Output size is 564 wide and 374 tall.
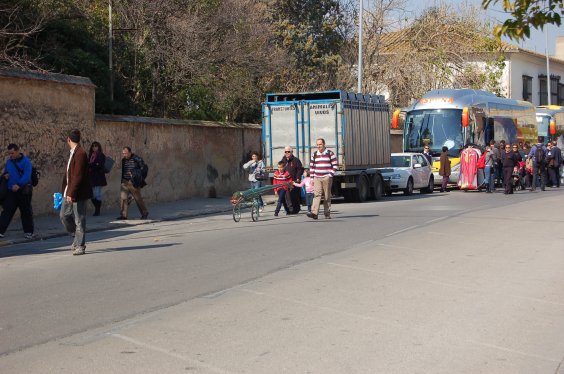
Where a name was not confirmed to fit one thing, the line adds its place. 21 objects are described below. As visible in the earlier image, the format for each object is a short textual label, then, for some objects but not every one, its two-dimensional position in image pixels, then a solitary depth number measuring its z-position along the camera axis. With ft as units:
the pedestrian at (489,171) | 100.68
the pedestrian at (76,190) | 42.01
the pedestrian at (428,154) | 107.12
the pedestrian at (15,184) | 51.08
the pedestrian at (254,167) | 75.46
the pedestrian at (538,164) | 106.32
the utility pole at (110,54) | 79.71
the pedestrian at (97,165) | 65.82
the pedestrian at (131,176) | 63.82
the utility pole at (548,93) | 195.99
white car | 99.40
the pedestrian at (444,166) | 104.83
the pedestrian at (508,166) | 97.96
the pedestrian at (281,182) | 67.56
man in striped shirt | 61.36
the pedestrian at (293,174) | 68.33
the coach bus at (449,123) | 107.96
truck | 82.64
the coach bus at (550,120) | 152.97
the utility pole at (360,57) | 109.81
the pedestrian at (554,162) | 109.40
